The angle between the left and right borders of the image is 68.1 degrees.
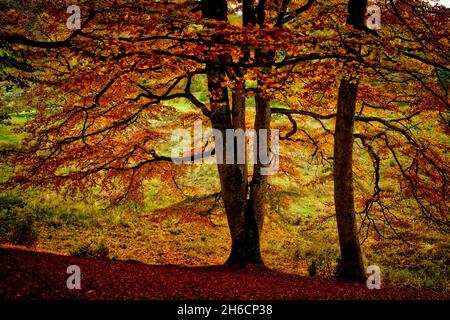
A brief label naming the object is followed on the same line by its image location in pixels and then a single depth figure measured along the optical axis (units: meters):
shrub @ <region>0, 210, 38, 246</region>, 10.42
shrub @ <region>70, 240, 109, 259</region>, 9.51
